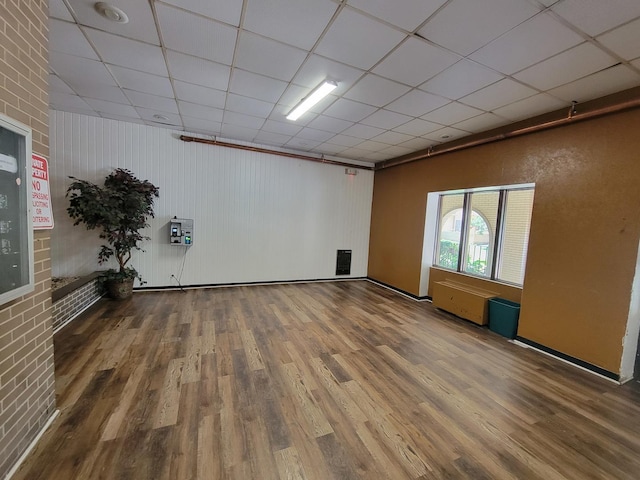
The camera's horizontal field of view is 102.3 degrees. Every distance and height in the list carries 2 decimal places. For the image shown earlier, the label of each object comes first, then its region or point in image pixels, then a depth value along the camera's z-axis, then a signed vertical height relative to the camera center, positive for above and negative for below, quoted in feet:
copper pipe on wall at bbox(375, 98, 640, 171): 8.50 +4.49
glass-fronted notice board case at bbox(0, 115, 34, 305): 4.25 -0.15
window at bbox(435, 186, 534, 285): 12.76 +0.03
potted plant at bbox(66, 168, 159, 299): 12.27 -0.18
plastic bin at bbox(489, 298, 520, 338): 11.51 -3.79
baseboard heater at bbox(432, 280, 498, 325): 12.69 -3.63
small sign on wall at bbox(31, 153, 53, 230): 5.04 +0.22
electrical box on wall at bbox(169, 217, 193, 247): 15.35 -1.03
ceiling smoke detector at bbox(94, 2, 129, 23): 6.23 +4.92
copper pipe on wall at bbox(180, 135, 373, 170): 15.78 +4.61
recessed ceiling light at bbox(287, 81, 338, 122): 9.32 +4.95
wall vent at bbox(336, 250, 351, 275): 21.05 -3.21
